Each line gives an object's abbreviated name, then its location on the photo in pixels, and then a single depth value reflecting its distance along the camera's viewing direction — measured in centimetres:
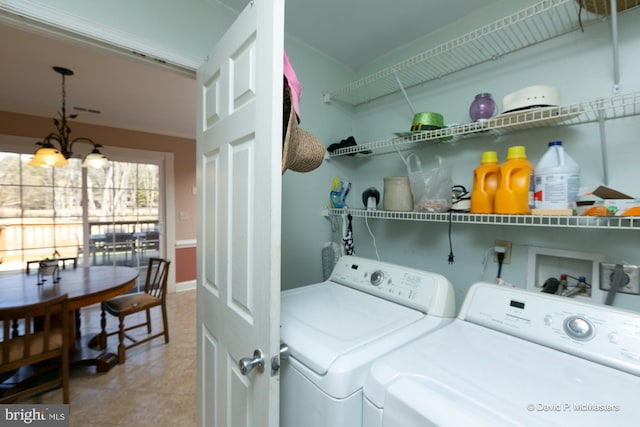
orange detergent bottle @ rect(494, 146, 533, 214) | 105
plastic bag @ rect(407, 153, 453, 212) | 133
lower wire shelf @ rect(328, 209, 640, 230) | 87
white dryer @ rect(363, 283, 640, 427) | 58
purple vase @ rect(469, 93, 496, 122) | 125
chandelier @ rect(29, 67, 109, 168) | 231
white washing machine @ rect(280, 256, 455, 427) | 74
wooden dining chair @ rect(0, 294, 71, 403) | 156
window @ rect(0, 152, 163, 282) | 328
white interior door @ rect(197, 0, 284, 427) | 76
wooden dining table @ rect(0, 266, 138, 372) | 192
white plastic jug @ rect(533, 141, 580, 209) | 98
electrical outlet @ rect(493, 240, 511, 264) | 131
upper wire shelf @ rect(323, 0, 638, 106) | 108
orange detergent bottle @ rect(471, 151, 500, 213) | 116
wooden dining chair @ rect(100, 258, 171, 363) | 239
